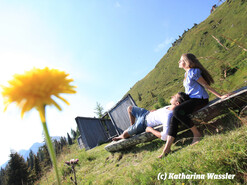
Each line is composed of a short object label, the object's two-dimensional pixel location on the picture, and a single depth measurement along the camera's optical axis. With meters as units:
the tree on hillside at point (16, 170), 19.06
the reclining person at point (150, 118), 2.86
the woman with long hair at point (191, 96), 2.61
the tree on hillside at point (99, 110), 33.52
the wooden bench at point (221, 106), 2.31
